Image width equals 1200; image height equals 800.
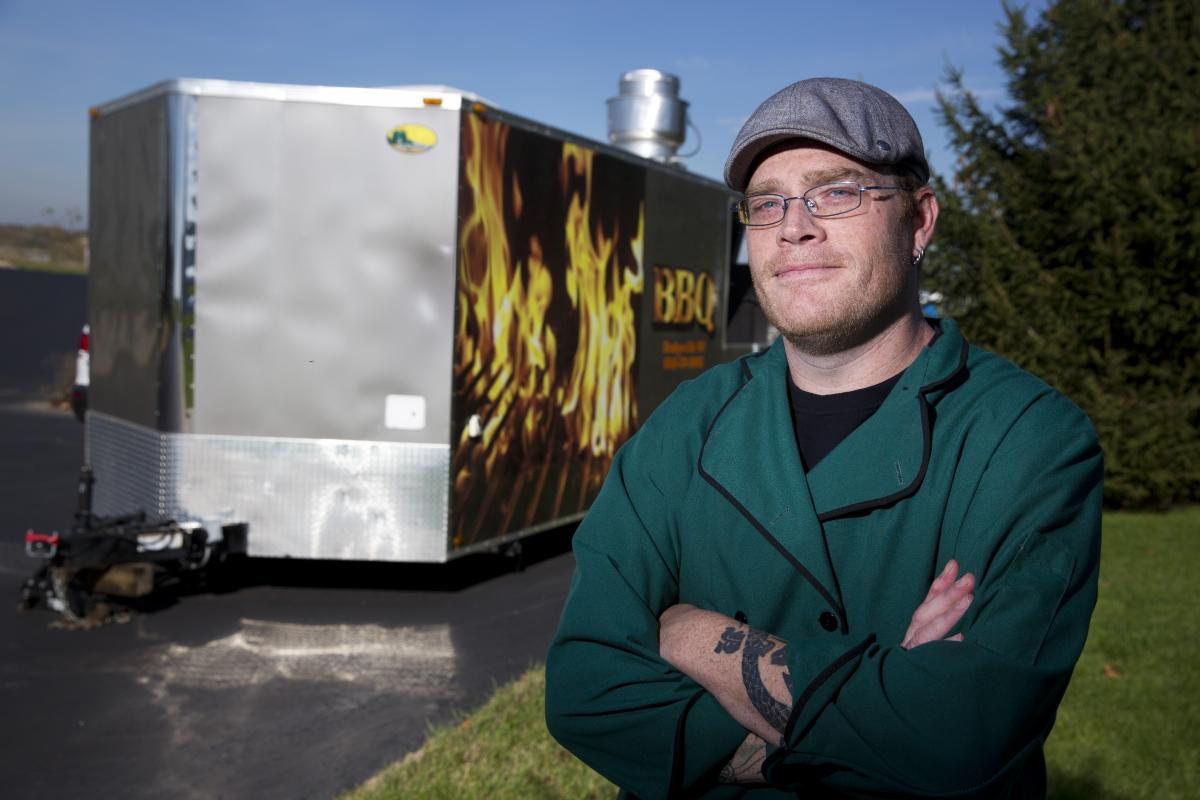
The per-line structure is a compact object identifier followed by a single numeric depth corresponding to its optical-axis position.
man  1.63
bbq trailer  6.39
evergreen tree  10.03
